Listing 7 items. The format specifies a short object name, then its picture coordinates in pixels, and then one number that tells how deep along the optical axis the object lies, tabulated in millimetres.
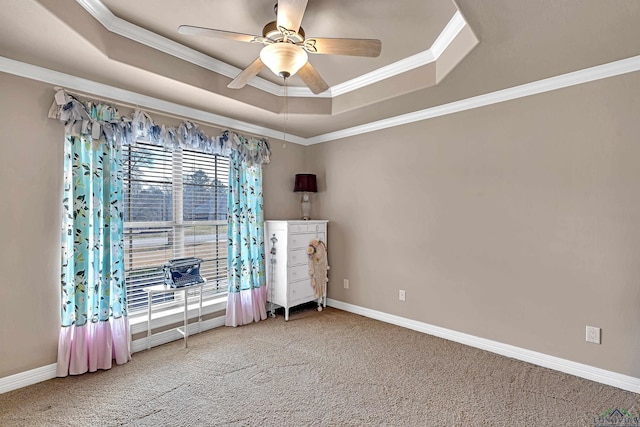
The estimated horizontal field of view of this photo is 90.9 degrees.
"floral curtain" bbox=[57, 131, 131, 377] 2482
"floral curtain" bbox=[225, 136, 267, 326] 3564
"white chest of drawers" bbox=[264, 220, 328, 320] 3738
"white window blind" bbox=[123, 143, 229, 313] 2990
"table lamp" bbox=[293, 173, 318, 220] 4158
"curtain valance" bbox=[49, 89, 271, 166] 2475
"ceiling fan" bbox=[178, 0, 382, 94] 1782
